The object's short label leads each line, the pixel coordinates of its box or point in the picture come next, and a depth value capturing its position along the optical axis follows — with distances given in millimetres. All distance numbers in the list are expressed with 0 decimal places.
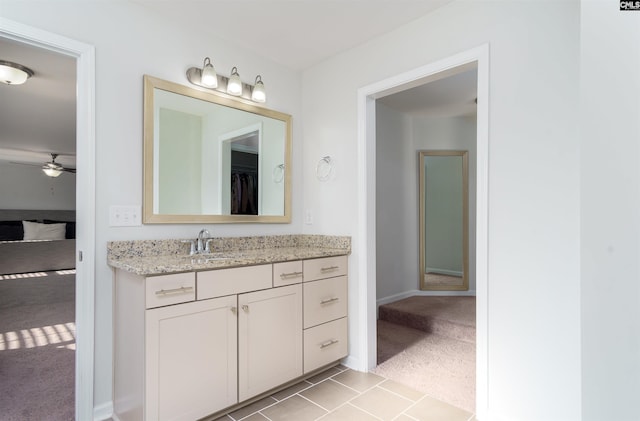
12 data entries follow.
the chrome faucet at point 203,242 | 2225
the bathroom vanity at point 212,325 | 1590
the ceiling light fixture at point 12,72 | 2568
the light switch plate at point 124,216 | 1907
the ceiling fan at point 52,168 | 6383
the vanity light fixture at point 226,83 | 2240
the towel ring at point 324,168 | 2734
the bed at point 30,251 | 4852
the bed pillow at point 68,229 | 6289
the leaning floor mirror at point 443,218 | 4422
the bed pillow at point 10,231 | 5457
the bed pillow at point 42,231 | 5822
